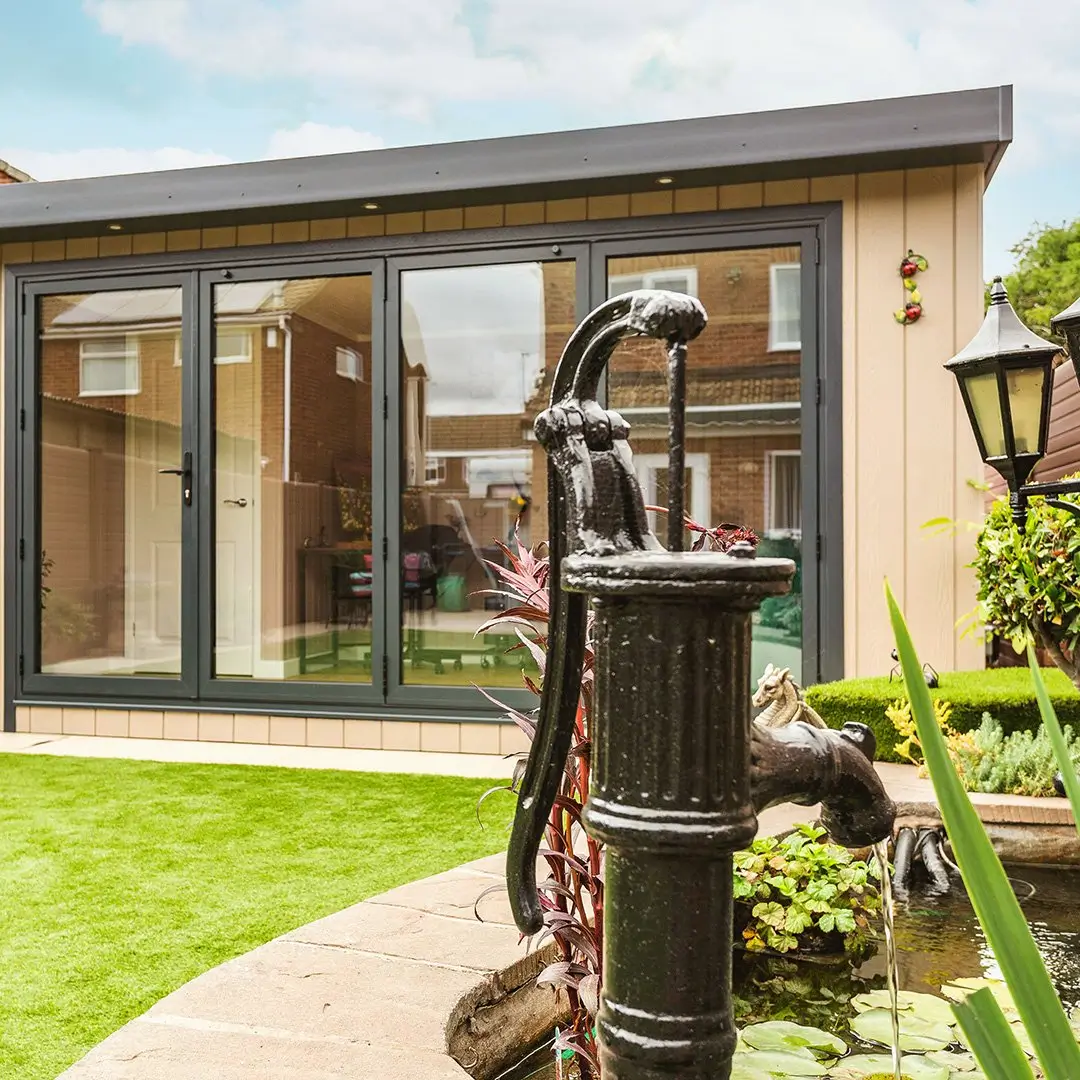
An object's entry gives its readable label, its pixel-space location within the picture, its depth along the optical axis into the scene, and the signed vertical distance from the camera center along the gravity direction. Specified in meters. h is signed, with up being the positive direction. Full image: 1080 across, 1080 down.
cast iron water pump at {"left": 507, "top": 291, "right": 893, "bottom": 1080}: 0.51 -0.12
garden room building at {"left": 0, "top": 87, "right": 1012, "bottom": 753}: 4.62 +0.70
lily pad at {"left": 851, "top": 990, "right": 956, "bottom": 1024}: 1.62 -0.77
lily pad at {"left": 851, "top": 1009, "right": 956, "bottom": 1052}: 1.56 -0.77
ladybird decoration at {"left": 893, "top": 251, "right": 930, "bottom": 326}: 4.62 +1.11
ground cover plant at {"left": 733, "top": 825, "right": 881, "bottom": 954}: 1.95 -0.71
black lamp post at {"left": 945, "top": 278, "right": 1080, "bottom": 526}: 1.98 +0.29
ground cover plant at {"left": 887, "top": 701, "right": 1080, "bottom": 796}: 2.75 -0.63
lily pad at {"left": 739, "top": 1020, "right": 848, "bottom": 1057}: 1.50 -0.75
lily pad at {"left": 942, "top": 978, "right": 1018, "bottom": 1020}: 1.69 -0.78
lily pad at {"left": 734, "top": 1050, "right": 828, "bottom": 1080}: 1.42 -0.74
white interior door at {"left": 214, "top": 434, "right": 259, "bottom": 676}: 5.46 -0.08
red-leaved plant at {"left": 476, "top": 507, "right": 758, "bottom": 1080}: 1.34 -0.48
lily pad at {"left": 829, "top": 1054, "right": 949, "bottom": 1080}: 1.44 -0.77
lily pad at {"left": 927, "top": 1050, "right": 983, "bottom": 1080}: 1.45 -0.78
